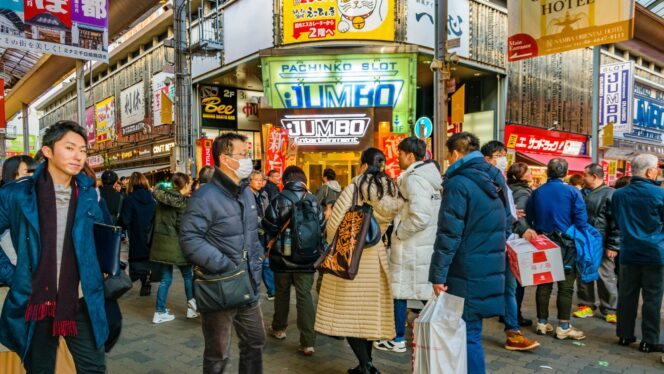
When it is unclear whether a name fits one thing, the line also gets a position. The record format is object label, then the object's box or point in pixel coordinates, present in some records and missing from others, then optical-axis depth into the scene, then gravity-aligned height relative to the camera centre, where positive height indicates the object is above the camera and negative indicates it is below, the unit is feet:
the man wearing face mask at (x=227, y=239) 9.77 -1.57
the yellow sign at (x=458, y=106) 31.60 +4.10
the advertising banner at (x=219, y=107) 61.77 +8.04
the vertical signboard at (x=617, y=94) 64.95 +9.99
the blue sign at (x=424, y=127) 37.42 +3.15
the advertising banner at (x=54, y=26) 29.09 +9.09
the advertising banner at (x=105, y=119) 89.35 +9.75
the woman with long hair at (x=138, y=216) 22.34 -2.35
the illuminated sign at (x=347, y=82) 48.26 +8.83
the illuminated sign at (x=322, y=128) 47.73 +3.89
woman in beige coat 12.43 -3.40
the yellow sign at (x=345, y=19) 46.14 +14.65
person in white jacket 13.87 -2.04
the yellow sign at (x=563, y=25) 26.71 +8.51
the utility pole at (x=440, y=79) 29.73 +5.53
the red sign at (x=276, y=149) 43.11 +1.62
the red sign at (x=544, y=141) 57.47 +3.13
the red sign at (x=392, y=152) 42.98 +1.29
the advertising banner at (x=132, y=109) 75.77 +9.97
